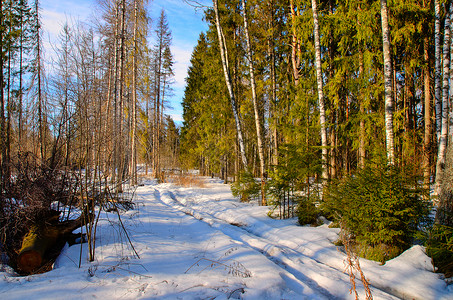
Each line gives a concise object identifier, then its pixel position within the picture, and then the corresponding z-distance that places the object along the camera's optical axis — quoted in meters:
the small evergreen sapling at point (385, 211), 4.31
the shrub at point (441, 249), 3.62
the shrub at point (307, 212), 6.72
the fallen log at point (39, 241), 3.84
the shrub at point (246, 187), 9.69
